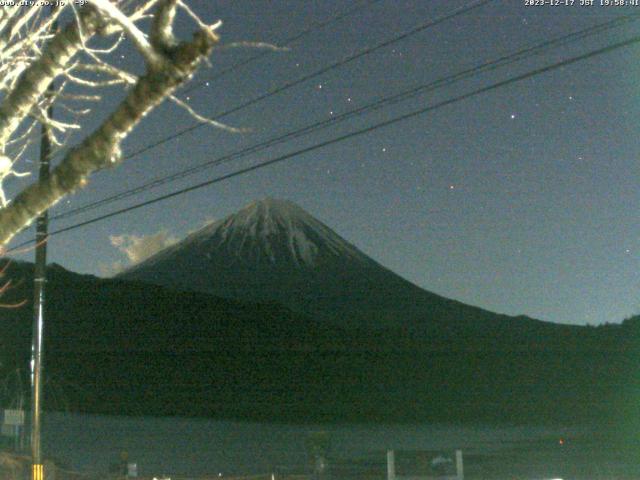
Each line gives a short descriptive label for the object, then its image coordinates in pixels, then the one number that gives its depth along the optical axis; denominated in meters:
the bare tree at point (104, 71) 4.38
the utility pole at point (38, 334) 15.29
